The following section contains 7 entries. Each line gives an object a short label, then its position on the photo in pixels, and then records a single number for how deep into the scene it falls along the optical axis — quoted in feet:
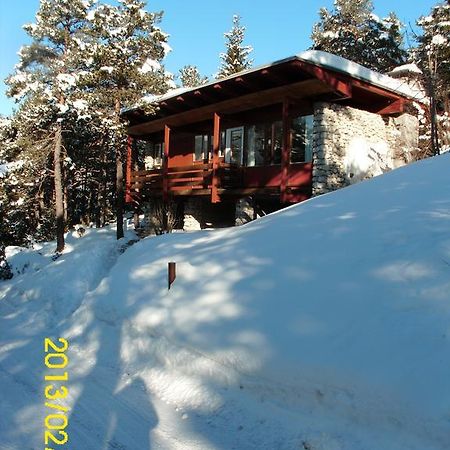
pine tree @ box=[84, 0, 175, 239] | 53.93
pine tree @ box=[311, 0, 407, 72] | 86.69
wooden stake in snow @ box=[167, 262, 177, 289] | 23.02
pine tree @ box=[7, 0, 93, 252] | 54.19
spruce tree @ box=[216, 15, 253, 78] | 111.96
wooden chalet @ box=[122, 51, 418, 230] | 41.70
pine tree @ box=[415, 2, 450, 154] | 47.60
